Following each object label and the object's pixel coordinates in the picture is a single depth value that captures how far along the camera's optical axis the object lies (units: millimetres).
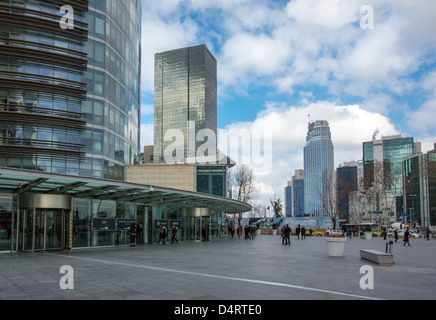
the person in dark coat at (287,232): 31750
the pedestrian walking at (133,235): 26938
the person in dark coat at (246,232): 42844
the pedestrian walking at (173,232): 31005
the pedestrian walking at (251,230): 43878
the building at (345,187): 68625
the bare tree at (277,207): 90062
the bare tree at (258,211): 102062
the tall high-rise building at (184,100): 180375
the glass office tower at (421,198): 119150
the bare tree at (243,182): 72125
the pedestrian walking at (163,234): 29580
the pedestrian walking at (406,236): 33262
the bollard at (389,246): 16522
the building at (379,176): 60406
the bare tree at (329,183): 71000
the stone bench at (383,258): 15617
